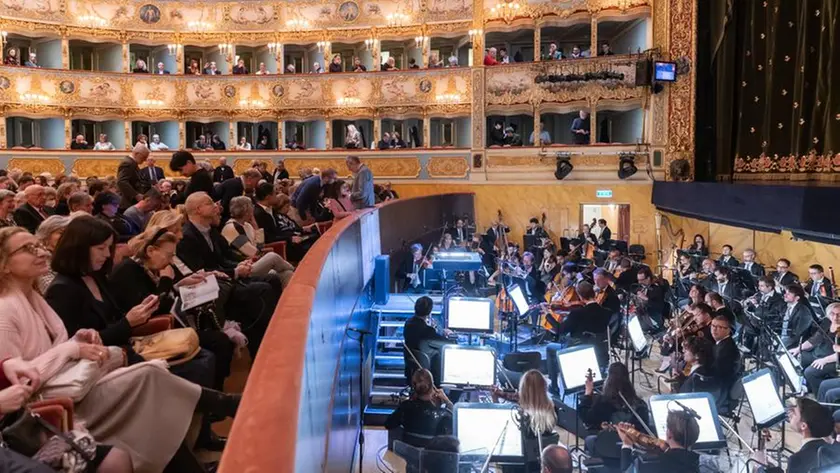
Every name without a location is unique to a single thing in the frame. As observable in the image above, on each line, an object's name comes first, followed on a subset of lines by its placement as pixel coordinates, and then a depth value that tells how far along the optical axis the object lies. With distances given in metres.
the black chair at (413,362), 8.98
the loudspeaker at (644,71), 21.22
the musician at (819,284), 11.69
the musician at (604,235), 19.64
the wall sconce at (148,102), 24.22
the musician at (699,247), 16.98
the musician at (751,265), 13.91
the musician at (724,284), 12.58
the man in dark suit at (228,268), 5.43
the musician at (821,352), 8.89
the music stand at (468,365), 7.88
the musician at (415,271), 14.16
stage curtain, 15.27
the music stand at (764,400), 6.49
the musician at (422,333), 8.96
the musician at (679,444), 5.75
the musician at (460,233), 18.32
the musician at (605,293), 10.25
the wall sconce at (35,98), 22.78
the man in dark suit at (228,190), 8.22
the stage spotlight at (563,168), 21.94
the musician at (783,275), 12.62
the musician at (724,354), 8.02
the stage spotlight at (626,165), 21.48
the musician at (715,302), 9.60
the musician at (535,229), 20.97
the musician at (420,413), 7.05
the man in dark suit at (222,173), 11.20
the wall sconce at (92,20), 23.77
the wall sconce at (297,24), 24.80
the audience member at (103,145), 23.40
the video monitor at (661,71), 21.06
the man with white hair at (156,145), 23.78
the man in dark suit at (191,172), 7.70
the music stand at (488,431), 6.26
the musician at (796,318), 10.08
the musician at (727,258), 14.99
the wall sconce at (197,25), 24.73
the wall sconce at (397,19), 24.16
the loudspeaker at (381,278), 10.80
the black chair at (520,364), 9.16
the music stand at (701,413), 6.35
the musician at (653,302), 12.07
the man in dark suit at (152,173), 11.00
